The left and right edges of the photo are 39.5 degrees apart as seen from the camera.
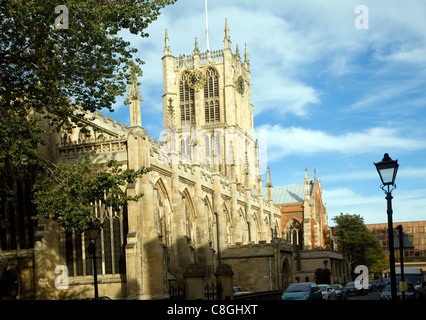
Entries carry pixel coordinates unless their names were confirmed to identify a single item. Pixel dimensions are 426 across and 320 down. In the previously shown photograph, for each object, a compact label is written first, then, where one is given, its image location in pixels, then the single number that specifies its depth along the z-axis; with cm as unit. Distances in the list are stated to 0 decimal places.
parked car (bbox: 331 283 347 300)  3570
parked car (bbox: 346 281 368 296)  4394
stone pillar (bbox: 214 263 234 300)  2441
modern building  11454
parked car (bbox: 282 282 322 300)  2433
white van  3200
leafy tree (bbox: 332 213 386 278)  7400
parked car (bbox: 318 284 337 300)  3032
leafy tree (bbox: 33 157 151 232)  1920
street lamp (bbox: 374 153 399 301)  1218
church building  2898
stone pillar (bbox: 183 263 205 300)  2194
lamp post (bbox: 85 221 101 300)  1772
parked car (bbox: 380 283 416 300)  2538
